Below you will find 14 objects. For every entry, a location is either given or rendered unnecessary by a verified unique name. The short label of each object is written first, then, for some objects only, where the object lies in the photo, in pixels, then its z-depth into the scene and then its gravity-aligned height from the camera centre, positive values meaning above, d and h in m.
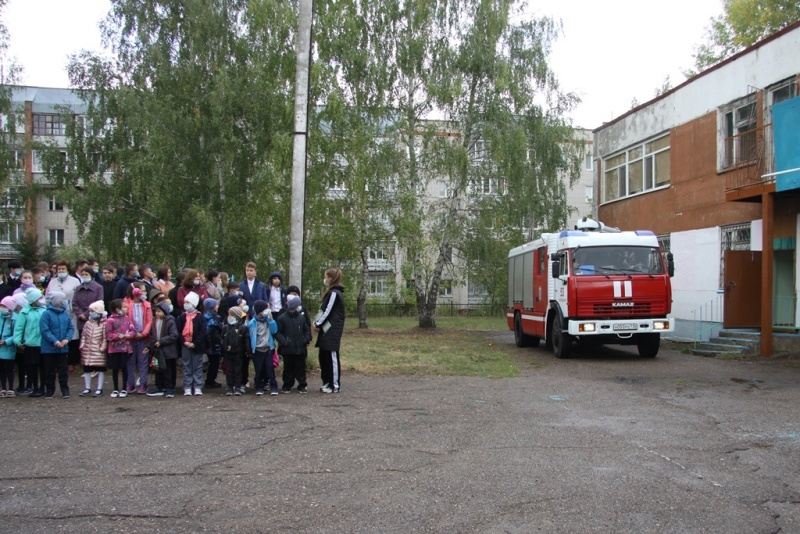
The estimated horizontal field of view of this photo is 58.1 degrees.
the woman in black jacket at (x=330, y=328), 10.38 -0.62
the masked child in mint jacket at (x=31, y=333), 9.61 -0.68
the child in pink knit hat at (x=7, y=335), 9.66 -0.72
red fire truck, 15.35 -0.04
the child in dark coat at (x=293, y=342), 10.28 -0.82
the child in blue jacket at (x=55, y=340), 9.63 -0.77
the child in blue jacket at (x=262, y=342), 10.24 -0.82
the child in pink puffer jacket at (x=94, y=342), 9.84 -0.81
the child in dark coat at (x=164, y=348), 9.99 -0.90
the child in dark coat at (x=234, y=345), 10.14 -0.86
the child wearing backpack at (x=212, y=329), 10.49 -0.66
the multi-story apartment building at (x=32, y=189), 30.73 +4.66
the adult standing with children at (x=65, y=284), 10.97 -0.02
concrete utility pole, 12.99 +2.57
